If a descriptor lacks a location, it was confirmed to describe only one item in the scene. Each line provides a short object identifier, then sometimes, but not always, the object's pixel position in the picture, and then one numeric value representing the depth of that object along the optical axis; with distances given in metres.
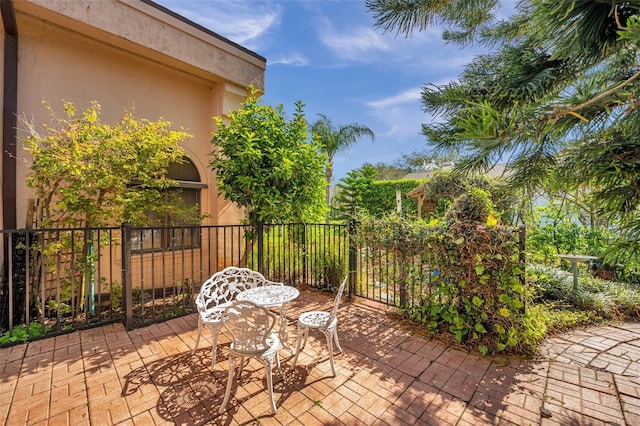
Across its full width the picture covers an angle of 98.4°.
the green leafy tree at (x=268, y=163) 4.71
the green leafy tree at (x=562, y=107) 1.94
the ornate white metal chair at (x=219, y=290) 2.78
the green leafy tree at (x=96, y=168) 3.79
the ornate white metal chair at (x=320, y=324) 2.75
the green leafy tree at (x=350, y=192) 6.14
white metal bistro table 2.97
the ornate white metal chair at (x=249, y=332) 2.22
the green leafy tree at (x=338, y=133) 15.98
